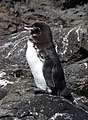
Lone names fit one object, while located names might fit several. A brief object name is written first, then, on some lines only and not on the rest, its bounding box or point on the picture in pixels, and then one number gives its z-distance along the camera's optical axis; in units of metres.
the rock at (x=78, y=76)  19.30
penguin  15.70
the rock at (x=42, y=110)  14.18
